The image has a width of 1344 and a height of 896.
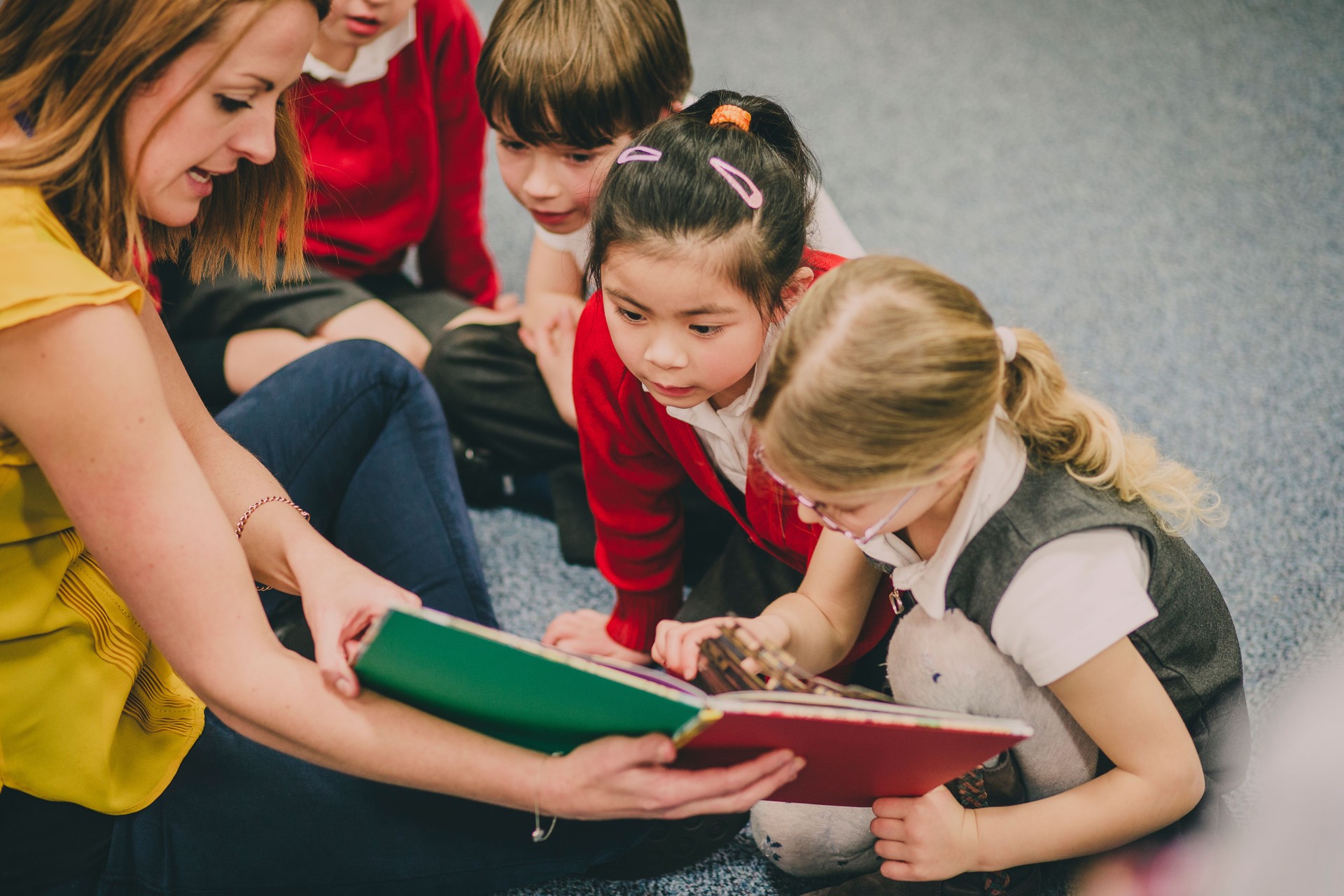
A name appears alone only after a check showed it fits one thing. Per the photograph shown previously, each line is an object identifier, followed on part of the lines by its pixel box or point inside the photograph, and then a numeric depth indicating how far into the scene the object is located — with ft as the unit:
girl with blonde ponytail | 7.09
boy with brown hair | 8.47
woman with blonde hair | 6.87
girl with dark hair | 7.58
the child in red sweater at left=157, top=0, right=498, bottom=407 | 9.24
